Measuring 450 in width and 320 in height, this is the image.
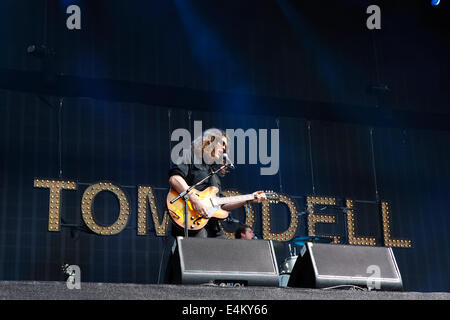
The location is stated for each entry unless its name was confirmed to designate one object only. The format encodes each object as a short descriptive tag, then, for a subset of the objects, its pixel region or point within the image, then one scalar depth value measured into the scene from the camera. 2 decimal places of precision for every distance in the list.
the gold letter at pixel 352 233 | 8.45
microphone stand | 4.36
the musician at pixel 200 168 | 4.78
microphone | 4.54
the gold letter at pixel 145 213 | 7.76
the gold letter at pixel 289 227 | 8.20
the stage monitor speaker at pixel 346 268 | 3.50
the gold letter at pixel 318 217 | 8.38
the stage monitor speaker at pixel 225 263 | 3.36
